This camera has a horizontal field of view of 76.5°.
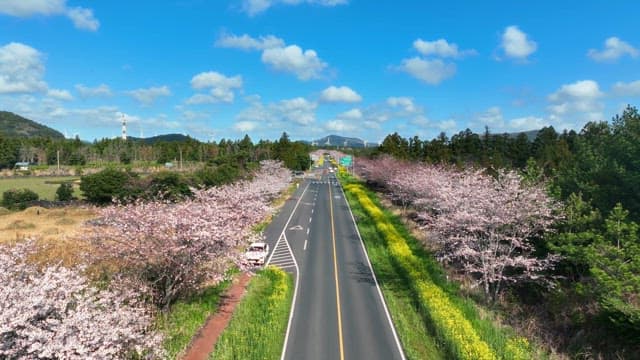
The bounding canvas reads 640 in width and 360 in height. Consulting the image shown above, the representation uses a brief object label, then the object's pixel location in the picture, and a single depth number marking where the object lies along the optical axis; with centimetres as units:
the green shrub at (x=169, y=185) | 5067
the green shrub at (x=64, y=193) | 6600
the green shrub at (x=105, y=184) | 5816
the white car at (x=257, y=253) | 3003
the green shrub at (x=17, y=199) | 6125
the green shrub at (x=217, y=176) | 5591
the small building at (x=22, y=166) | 12119
